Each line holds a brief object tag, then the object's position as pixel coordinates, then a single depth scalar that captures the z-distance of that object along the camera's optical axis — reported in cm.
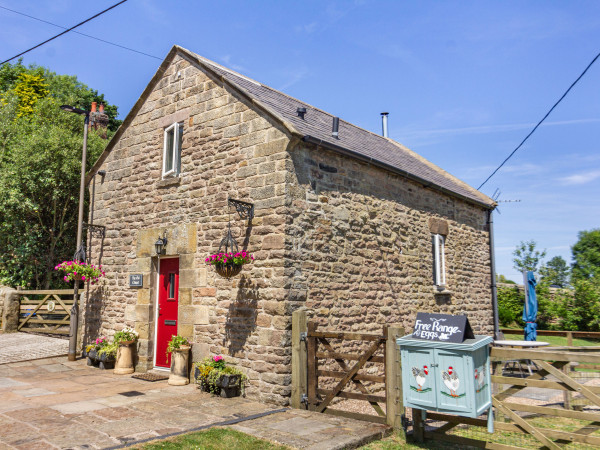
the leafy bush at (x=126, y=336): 939
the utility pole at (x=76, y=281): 1067
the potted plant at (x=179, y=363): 812
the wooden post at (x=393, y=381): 580
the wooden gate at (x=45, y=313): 1396
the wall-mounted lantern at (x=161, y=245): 922
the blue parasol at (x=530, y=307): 1063
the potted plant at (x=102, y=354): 960
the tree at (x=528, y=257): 2603
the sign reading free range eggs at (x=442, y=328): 502
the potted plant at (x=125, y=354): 925
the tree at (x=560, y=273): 2348
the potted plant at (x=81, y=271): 1019
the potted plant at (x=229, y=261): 745
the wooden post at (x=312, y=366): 673
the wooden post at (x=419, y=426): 544
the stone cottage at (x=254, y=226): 744
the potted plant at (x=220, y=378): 719
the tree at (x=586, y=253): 4225
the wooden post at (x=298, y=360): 680
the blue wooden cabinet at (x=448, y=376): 482
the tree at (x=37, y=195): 1717
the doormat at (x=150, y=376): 853
